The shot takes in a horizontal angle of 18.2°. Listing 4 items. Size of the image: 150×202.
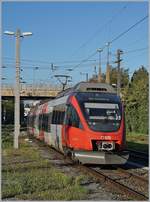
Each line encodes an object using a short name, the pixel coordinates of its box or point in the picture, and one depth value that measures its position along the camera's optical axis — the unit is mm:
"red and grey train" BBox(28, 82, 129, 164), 15742
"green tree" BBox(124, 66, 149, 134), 47875
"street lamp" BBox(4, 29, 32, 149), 26250
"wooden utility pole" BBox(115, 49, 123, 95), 44091
